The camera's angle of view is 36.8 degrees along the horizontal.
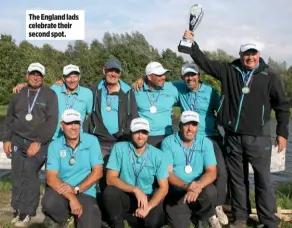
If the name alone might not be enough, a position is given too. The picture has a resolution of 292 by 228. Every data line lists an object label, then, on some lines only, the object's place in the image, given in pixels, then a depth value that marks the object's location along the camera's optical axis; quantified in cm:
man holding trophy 565
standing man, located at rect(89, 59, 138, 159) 593
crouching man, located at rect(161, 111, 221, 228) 511
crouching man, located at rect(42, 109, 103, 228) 496
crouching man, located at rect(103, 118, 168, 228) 502
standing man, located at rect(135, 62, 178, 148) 605
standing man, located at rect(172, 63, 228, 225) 604
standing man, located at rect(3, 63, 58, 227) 598
